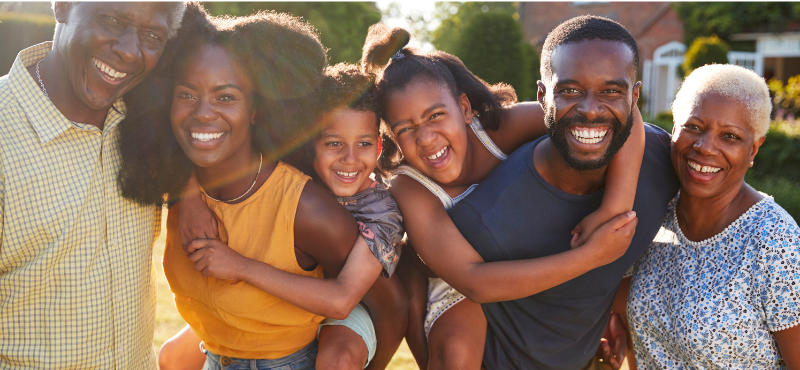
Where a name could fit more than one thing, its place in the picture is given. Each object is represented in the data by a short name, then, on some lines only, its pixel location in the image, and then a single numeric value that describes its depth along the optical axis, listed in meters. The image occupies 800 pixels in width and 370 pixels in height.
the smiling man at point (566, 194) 2.71
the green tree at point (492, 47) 11.41
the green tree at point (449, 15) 36.53
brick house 21.55
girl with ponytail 2.78
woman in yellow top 2.54
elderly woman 2.58
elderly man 2.22
